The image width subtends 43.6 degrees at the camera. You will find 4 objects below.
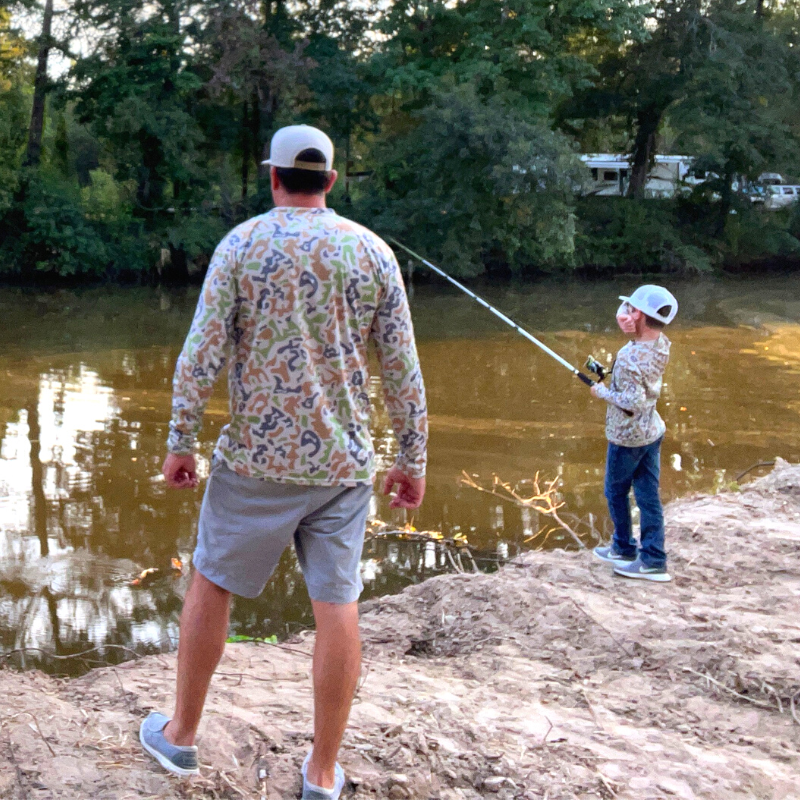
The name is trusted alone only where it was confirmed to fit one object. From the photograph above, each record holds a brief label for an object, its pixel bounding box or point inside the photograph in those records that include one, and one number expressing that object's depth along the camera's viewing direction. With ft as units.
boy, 15.28
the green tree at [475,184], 70.03
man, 7.93
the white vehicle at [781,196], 94.15
